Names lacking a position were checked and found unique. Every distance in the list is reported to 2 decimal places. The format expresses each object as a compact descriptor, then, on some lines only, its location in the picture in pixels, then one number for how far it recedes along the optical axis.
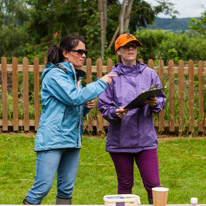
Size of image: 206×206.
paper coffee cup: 4.02
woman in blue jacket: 5.67
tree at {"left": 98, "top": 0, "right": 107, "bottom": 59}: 20.03
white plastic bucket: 4.05
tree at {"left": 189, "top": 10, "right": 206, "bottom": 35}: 24.71
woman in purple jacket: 6.34
